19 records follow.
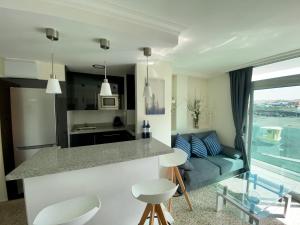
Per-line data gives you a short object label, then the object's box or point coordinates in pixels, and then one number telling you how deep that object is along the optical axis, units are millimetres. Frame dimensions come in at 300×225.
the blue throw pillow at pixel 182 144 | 2988
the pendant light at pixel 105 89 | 1765
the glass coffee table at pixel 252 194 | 1848
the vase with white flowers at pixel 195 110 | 3781
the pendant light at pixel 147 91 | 1843
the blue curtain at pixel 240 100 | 3041
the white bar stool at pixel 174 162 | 2039
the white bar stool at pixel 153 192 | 1238
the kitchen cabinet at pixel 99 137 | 2861
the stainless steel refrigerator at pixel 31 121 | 2213
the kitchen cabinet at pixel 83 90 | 2949
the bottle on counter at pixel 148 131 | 2397
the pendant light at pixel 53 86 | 1529
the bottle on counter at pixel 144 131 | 2393
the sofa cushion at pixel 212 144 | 3305
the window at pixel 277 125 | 2539
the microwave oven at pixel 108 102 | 3209
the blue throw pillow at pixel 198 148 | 3133
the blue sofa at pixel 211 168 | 2496
